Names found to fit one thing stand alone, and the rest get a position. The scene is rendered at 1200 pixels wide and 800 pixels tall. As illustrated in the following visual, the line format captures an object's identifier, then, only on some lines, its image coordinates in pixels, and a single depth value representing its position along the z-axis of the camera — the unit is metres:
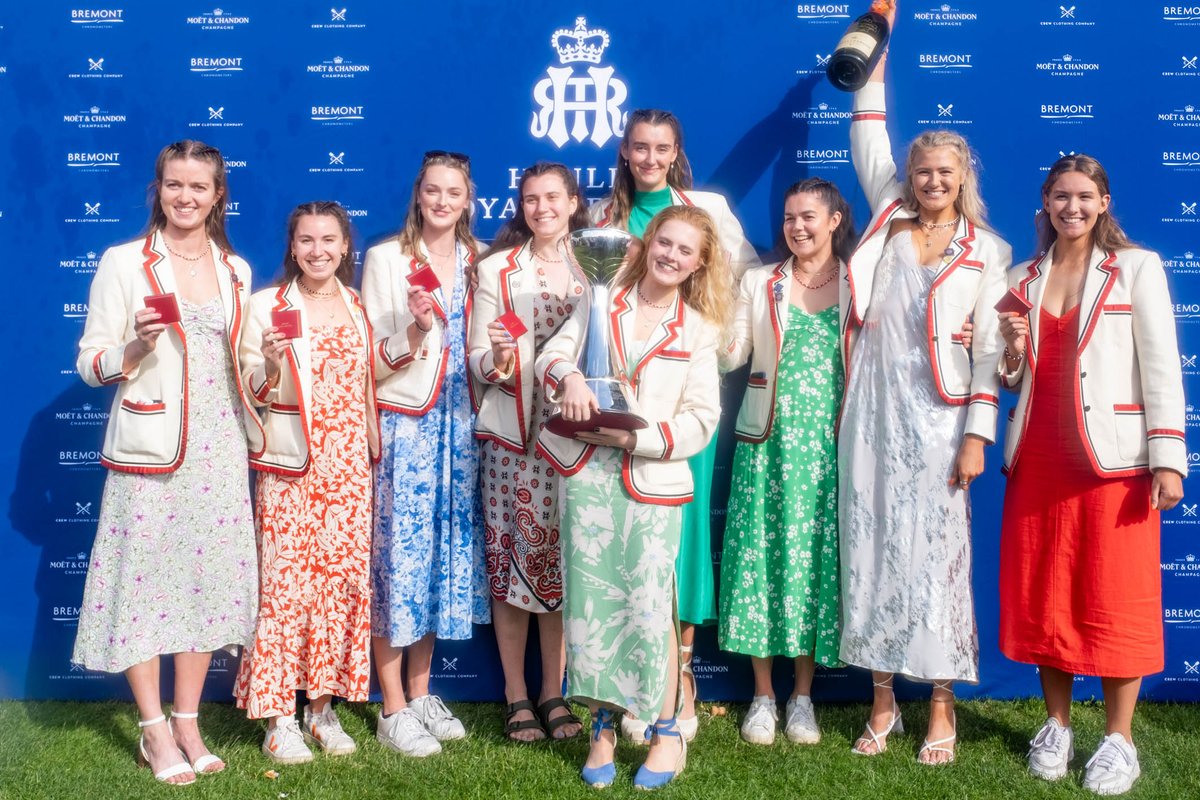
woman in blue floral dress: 3.87
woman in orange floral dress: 3.68
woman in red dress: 3.53
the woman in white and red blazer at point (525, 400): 3.83
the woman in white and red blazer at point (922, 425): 3.68
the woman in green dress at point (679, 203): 3.99
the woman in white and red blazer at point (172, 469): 3.54
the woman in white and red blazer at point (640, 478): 3.40
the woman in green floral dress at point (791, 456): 3.93
